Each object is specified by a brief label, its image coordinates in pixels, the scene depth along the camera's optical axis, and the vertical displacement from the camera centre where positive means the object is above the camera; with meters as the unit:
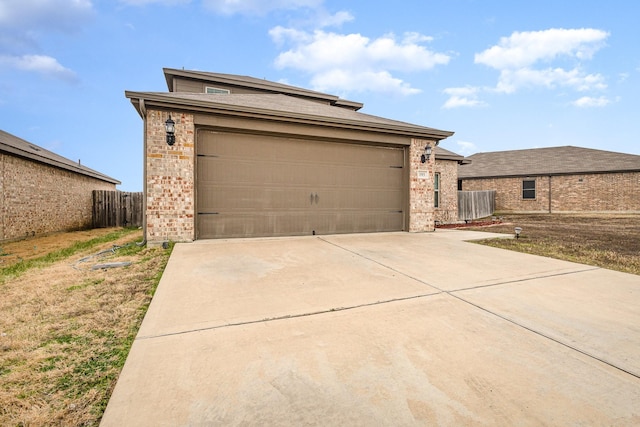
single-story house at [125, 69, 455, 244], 6.18 +1.00
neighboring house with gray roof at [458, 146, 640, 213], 17.88 +1.91
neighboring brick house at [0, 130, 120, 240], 8.08 +0.55
